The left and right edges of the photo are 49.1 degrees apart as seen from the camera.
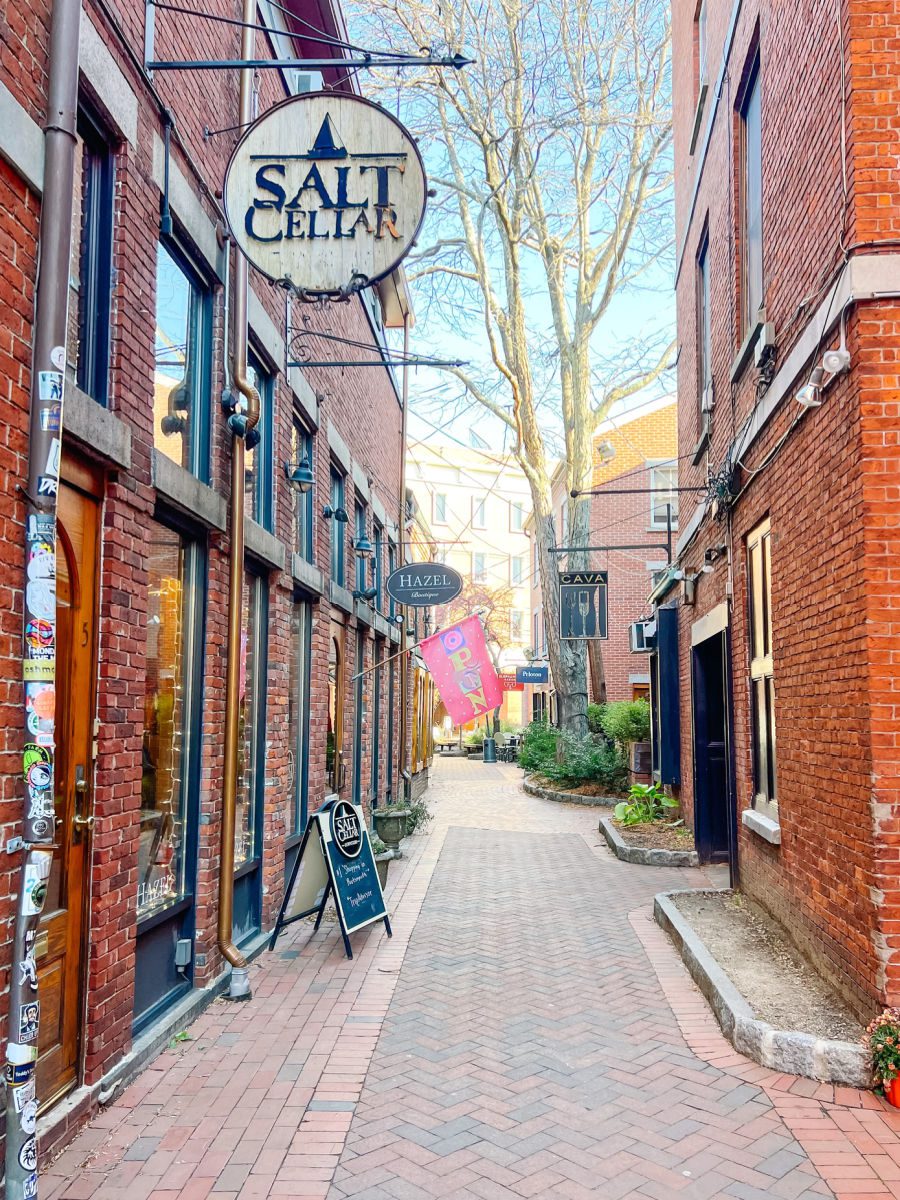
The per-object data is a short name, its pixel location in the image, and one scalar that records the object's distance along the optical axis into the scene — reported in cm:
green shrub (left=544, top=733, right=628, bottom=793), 1884
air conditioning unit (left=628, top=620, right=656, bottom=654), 1380
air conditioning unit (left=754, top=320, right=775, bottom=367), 674
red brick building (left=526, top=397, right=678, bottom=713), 2730
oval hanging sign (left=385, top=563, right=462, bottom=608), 1324
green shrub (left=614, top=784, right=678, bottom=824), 1310
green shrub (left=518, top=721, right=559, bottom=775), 2195
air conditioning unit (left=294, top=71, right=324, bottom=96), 905
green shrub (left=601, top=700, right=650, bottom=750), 1767
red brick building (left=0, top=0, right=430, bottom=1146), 373
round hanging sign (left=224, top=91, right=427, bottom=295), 534
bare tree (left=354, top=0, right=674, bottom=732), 1792
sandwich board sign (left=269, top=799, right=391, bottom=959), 699
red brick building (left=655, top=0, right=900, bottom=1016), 469
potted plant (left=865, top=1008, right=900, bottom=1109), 426
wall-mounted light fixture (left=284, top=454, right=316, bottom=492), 775
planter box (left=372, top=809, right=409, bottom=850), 1184
